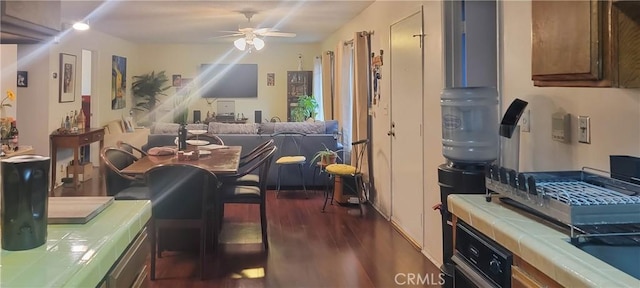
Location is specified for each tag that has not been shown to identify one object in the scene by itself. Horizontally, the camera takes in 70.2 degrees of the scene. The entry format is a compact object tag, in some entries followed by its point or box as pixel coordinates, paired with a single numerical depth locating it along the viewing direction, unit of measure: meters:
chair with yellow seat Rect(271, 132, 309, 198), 5.95
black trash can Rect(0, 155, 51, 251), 1.11
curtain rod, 5.31
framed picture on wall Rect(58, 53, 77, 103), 6.24
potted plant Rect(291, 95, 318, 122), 8.62
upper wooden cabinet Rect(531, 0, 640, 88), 1.33
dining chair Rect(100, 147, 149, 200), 3.41
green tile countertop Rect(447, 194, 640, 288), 1.07
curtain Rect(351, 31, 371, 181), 5.37
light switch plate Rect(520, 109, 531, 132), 2.30
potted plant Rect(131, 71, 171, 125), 9.12
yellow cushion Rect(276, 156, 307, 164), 5.57
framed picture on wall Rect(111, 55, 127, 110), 8.09
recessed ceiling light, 5.43
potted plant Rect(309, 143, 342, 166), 5.60
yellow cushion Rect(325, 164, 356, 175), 4.96
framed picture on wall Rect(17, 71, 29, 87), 5.72
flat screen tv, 9.58
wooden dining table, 3.22
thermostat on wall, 1.99
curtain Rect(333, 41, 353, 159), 6.19
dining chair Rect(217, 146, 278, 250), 3.64
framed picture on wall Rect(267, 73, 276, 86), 9.70
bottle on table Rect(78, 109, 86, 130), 6.46
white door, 3.74
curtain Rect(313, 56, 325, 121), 8.81
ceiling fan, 5.79
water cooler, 2.52
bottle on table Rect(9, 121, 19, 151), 4.59
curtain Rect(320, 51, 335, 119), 7.42
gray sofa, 5.86
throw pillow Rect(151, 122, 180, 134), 5.84
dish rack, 1.34
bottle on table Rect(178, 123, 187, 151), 4.06
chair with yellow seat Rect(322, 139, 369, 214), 5.00
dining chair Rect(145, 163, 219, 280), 3.01
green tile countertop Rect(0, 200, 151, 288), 0.97
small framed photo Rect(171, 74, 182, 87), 9.55
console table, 5.86
